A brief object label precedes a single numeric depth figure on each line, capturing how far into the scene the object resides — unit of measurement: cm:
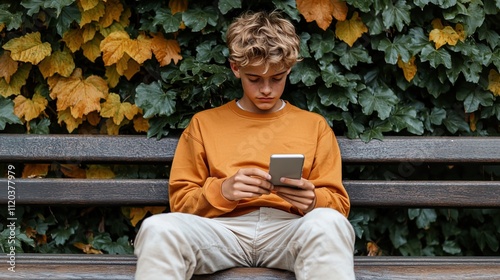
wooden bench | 296
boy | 229
